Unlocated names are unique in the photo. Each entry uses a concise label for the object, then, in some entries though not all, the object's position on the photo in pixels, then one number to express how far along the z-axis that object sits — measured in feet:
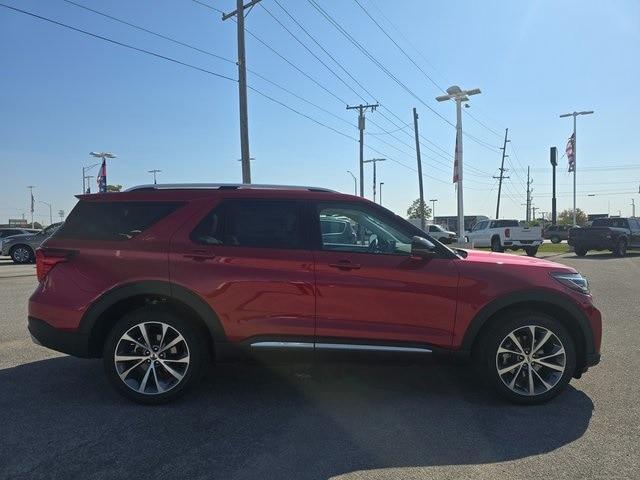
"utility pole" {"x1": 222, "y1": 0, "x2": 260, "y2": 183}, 60.29
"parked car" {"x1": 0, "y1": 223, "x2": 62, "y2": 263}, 75.41
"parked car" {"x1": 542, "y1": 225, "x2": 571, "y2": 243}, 156.60
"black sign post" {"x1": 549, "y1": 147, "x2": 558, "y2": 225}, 151.84
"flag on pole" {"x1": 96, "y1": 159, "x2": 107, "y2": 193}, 121.29
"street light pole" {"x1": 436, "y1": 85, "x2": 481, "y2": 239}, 76.95
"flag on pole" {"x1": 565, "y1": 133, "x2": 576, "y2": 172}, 144.25
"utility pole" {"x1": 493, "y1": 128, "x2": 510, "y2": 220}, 202.28
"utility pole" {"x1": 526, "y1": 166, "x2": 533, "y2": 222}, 256.42
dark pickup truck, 80.12
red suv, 14.82
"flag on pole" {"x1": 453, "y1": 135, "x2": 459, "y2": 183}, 77.78
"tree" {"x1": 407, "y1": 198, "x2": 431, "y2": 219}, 334.44
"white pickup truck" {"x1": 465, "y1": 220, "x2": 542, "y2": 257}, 90.18
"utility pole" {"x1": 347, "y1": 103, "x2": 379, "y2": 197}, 144.05
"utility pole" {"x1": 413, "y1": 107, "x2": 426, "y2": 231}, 123.65
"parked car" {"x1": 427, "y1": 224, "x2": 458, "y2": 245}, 132.57
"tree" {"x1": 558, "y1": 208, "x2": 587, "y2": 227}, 381.85
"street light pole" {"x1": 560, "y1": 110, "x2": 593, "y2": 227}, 144.66
